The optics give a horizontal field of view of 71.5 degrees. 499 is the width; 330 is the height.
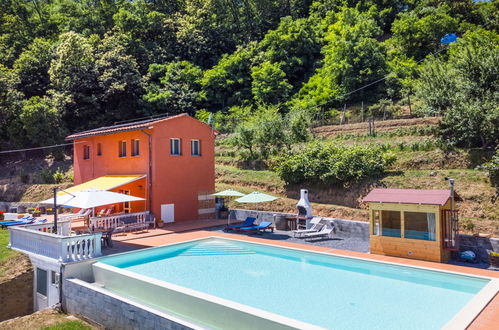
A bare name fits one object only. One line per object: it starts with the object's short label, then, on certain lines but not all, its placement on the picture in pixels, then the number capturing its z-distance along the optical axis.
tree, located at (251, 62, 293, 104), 53.62
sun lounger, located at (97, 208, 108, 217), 22.24
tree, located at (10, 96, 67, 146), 40.22
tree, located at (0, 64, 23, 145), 40.47
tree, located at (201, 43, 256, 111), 56.03
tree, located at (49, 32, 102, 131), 46.22
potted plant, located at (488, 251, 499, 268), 13.29
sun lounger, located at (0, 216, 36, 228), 22.50
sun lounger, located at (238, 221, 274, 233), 20.69
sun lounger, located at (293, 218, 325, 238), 19.23
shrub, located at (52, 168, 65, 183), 37.25
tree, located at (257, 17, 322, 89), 58.16
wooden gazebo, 14.02
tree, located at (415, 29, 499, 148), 22.34
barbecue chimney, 21.19
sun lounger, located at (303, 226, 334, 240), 18.80
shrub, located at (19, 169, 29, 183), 38.88
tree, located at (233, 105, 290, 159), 33.41
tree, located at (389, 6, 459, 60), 49.53
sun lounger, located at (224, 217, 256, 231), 21.15
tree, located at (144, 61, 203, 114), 50.75
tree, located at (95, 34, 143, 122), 48.06
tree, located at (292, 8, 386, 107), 47.12
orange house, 22.80
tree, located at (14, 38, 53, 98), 48.25
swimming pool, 9.22
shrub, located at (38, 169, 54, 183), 37.38
